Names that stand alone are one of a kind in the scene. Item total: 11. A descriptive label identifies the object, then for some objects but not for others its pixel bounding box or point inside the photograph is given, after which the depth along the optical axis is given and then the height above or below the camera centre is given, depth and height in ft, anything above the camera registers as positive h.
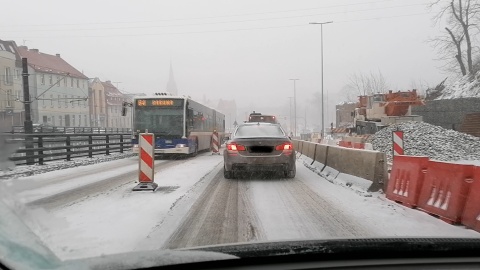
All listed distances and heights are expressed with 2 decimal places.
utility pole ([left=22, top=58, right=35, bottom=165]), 56.65 +2.98
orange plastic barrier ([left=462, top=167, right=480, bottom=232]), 17.70 -3.76
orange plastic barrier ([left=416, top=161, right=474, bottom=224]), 18.92 -3.40
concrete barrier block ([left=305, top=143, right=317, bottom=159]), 56.85 -4.32
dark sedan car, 35.37 -2.73
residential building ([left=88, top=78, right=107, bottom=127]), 187.75 +9.40
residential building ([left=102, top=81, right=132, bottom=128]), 239.71 +8.89
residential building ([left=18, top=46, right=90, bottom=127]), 117.39 +8.97
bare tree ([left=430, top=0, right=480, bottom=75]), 142.30 +28.45
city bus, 66.28 +0.06
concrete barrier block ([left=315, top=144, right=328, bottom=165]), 47.02 -3.92
